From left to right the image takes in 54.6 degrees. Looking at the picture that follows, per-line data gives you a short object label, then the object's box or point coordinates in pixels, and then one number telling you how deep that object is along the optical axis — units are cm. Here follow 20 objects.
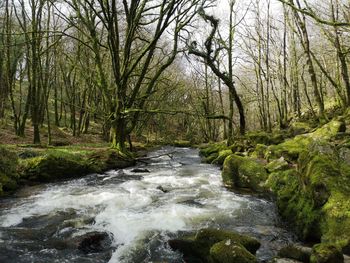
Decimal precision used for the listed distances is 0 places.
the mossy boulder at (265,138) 1867
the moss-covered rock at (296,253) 483
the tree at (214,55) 1956
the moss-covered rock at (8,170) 989
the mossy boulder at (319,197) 575
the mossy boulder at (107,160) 1430
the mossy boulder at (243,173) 1044
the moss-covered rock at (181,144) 3722
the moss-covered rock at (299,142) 1220
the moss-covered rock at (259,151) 1488
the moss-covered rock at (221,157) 1765
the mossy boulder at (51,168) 1155
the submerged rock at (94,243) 580
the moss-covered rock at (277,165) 1039
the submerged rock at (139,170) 1444
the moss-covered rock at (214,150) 2111
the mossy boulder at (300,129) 2128
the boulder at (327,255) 442
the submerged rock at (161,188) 1047
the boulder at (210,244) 491
